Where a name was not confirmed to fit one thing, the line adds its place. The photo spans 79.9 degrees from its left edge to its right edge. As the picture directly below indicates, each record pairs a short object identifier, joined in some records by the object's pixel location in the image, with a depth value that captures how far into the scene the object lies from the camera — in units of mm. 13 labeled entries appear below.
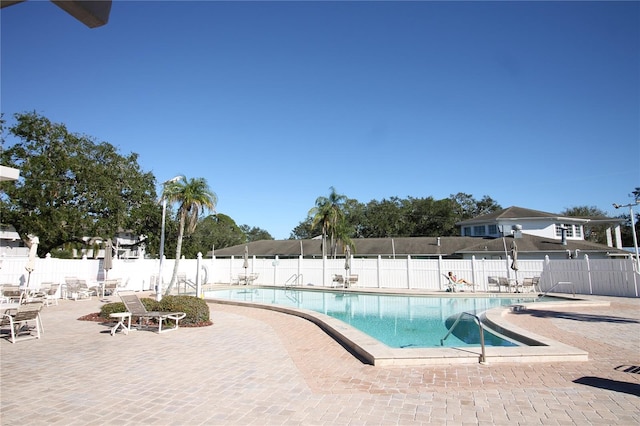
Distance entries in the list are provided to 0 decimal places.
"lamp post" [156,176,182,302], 15650
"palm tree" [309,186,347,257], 33312
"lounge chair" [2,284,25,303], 15438
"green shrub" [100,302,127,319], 12234
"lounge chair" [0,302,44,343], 9188
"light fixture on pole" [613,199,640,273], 17922
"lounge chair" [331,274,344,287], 24875
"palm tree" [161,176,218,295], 20094
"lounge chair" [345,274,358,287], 24891
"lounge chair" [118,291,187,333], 10484
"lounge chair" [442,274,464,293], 21717
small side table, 10196
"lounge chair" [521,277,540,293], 20109
